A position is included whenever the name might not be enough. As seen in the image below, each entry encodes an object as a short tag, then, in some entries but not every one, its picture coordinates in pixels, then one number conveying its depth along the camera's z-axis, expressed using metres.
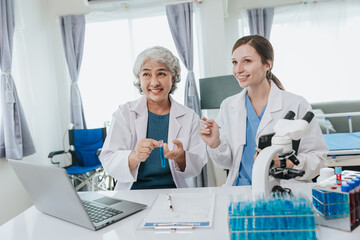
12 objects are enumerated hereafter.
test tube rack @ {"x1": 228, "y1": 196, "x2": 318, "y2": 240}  0.68
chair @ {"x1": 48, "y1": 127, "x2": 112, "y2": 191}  3.36
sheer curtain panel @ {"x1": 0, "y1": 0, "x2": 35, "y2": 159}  2.77
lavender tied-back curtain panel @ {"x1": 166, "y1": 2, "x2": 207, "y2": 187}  3.63
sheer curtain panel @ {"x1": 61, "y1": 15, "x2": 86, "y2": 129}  3.80
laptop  0.88
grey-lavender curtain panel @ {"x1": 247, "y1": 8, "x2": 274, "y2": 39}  3.94
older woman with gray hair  1.48
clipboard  0.89
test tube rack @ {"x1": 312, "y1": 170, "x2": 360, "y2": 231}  0.78
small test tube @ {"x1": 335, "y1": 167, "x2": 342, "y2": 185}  0.84
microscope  0.83
